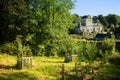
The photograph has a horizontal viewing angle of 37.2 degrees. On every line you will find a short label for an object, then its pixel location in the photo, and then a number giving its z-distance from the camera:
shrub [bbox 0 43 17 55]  18.71
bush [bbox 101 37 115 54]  21.85
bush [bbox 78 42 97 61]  14.51
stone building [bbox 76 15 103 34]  76.00
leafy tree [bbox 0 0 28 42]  18.69
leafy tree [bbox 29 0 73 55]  20.87
